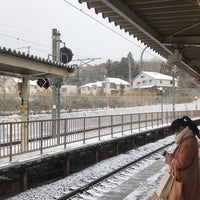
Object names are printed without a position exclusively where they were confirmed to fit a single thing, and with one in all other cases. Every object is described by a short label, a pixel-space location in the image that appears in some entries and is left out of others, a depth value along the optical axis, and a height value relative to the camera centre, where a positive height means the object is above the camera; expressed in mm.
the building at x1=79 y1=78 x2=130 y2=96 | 100119 +5562
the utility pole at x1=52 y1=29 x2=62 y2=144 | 19203 +1215
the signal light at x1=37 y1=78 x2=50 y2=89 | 16594 +1055
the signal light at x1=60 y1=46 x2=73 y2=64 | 21156 +2695
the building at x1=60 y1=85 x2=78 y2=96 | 96525 +4842
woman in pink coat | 4844 -553
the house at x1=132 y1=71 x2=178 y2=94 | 114562 +7431
